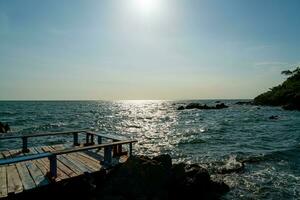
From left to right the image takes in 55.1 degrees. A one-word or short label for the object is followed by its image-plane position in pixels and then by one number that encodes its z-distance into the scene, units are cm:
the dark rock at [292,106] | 6448
